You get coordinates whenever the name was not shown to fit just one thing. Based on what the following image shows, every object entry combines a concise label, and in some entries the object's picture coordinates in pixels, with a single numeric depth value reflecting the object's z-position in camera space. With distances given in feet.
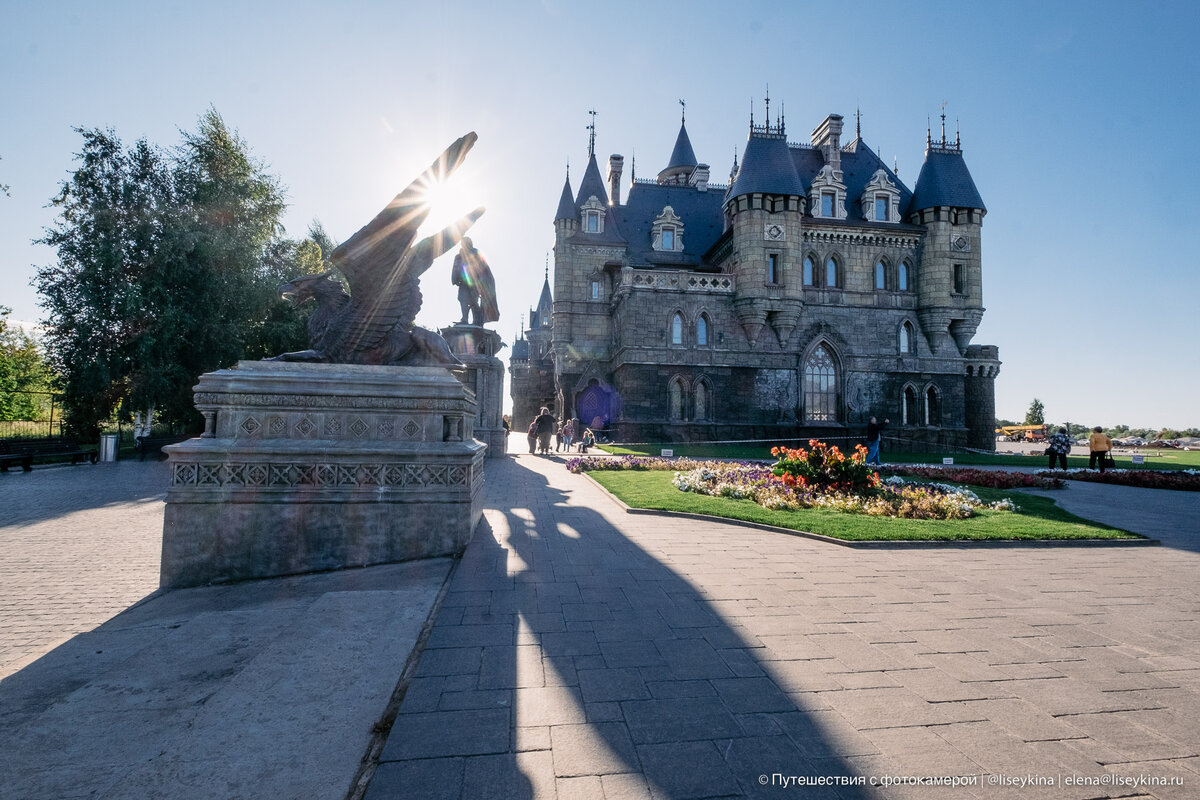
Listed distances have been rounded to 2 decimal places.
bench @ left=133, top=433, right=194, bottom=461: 73.20
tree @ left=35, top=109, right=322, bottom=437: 67.87
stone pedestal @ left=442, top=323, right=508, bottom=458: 63.57
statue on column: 59.93
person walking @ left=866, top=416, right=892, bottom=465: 54.95
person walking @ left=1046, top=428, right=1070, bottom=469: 59.68
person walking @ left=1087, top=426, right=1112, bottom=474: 56.49
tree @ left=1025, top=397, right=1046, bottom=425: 298.35
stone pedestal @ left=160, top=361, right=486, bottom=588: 17.54
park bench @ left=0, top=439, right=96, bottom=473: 52.80
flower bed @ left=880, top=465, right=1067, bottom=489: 43.70
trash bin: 67.26
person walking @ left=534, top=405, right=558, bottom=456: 74.49
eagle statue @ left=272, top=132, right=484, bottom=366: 21.33
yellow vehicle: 195.62
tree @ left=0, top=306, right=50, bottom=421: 101.96
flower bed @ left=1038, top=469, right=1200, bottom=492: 44.09
